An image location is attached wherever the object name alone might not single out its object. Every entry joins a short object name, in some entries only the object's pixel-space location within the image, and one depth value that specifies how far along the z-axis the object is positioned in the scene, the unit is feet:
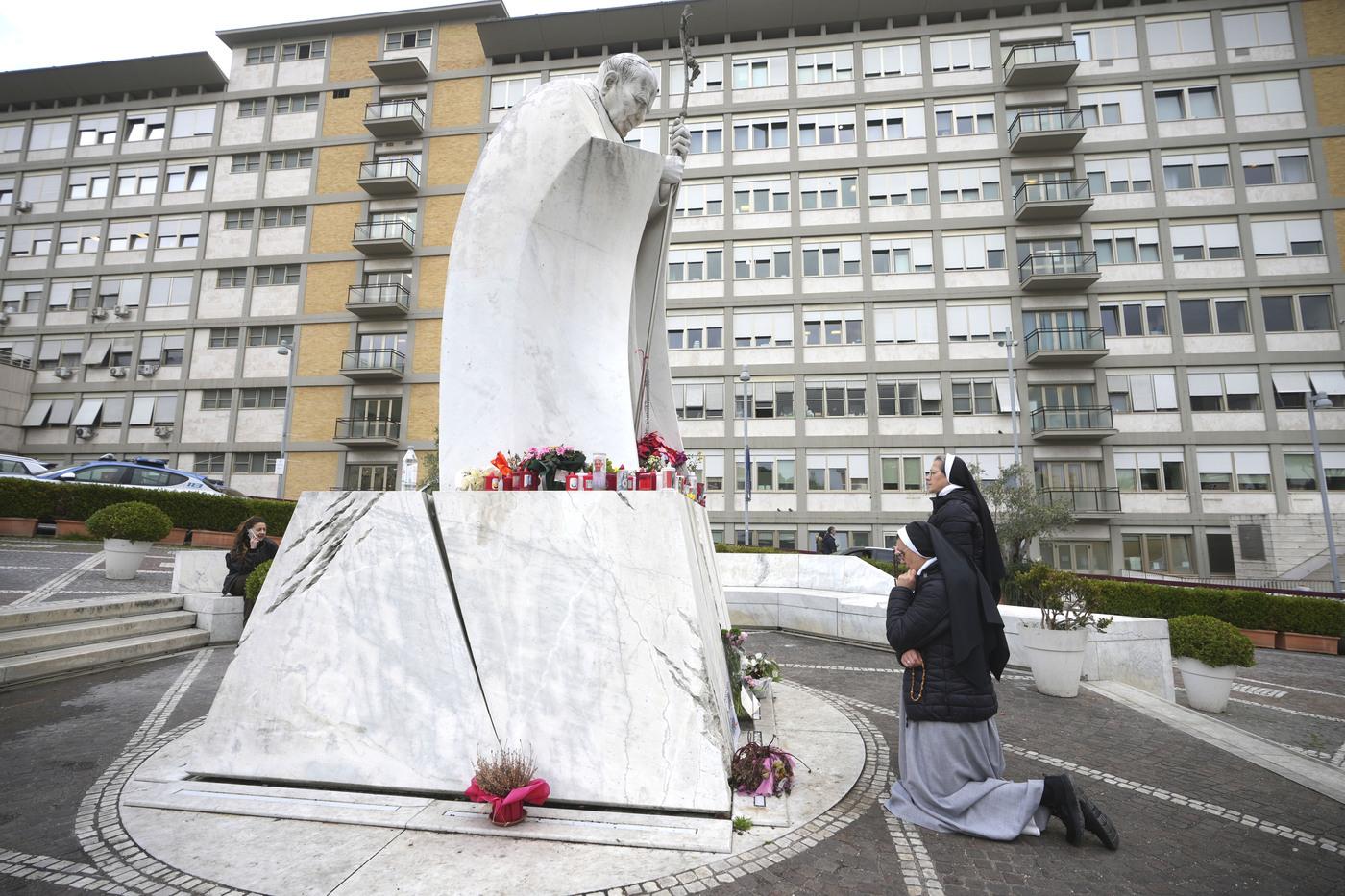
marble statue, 18.01
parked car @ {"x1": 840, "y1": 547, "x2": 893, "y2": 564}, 84.23
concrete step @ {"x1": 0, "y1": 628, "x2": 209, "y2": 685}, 22.17
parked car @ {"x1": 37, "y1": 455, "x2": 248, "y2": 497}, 68.33
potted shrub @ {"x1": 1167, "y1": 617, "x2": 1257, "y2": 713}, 23.77
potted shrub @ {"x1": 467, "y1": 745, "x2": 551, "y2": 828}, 12.54
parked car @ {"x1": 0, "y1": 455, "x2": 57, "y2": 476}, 69.48
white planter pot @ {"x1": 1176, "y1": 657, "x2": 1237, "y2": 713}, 24.12
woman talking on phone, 30.76
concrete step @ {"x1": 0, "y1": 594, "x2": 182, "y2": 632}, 24.62
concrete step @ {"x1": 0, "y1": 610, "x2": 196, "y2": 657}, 23.43
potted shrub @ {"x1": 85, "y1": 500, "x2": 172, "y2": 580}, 39.50
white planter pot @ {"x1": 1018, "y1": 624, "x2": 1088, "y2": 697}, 24.35
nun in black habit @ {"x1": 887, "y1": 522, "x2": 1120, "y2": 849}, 12.55
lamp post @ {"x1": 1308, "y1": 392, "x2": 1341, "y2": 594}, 73.82
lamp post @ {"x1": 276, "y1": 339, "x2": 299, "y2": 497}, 92.38
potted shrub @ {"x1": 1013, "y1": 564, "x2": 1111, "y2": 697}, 24.39
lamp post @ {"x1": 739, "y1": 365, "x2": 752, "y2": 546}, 82.14
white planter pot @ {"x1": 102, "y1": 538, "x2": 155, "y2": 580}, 39.93
